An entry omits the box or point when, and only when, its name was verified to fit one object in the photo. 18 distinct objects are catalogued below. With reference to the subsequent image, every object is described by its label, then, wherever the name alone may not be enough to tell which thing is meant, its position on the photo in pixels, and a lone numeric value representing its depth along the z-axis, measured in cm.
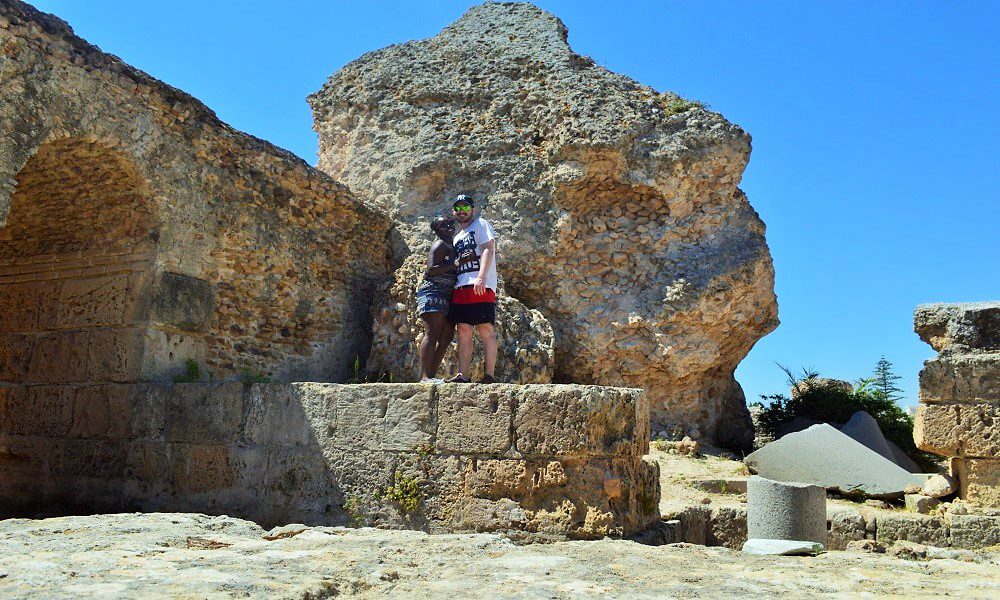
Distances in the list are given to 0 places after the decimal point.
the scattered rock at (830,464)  873
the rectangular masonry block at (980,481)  751
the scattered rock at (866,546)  593
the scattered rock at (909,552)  488
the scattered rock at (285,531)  465
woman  608
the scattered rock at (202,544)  418
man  590
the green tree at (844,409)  1170
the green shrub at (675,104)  1020
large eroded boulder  993
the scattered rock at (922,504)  801
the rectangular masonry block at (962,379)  758
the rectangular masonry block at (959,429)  754
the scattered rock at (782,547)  487
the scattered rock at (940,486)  789
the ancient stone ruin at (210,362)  517
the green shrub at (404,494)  527
